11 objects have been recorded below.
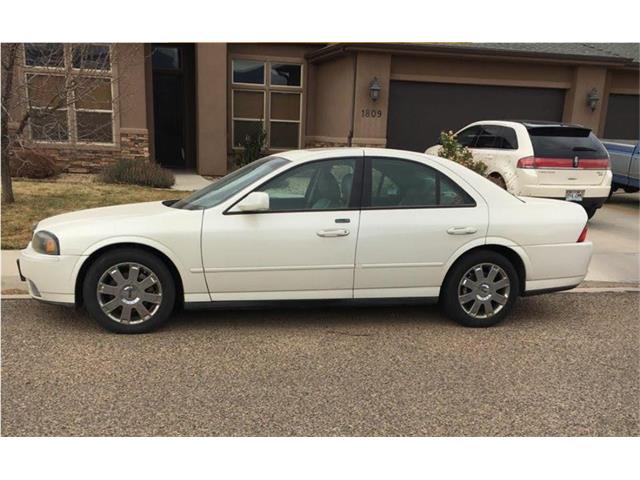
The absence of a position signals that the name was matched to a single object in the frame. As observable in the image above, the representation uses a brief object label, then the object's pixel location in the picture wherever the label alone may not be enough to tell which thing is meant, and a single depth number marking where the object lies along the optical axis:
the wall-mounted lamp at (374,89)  13.73
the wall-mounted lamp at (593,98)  15.26
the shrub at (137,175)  11.92
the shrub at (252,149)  15.01
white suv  8.77
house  13.46
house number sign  14.10
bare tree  8.34
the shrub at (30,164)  11.79
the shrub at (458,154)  9.07
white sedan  4.34
